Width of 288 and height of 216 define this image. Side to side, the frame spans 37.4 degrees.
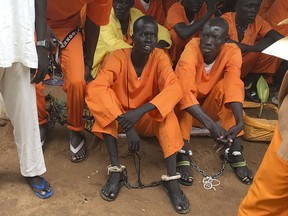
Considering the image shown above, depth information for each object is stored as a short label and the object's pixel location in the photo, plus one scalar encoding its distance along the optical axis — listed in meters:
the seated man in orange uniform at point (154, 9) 4.43
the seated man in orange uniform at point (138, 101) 2.93
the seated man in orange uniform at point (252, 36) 4.04
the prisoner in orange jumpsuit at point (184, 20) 4.16
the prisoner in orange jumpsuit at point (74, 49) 3.21
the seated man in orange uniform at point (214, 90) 3.14
